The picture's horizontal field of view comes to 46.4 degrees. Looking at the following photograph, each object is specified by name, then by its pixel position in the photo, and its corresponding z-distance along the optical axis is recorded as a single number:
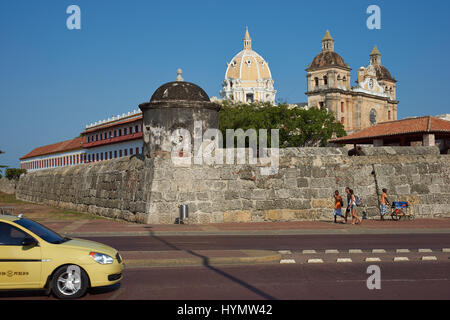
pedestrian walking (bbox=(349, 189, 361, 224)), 20.25
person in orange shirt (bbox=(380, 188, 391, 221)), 21.22
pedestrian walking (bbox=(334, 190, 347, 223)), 20.40
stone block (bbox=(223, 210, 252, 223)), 21.17
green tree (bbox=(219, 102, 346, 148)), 64.69
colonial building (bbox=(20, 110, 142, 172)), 87.84
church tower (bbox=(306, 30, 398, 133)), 116.88
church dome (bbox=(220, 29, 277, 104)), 145.46
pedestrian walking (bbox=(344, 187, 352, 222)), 20.38
